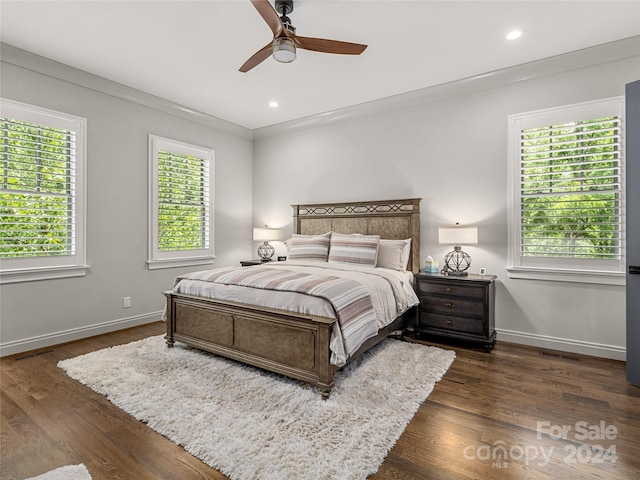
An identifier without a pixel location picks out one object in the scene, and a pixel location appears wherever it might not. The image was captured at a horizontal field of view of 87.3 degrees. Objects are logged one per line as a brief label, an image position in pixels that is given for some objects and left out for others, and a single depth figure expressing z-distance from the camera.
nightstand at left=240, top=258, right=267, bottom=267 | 5.18
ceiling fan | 2.38
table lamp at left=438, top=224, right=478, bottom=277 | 3.61
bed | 2.43
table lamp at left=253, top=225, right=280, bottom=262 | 5.31
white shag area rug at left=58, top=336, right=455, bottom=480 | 1.76
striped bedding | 2.47
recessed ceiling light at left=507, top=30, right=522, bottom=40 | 2.92
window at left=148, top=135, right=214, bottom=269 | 4.44
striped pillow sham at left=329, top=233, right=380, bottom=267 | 3.91
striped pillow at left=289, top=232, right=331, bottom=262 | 4.32
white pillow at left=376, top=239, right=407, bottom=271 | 3.92
